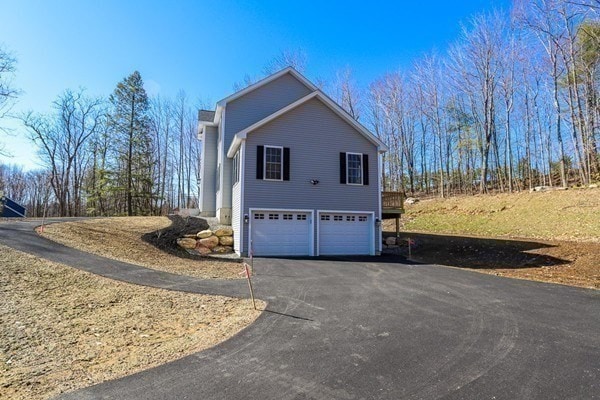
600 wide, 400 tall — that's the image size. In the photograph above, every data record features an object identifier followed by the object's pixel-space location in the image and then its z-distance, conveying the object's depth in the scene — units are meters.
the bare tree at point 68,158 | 33.56
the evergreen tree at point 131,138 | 27.73
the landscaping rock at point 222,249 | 14.96
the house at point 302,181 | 14.43
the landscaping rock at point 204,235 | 15.34
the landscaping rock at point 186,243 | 14.91
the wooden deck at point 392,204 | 17.61
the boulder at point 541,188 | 21.53
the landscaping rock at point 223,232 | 15.35
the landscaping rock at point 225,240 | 15.25
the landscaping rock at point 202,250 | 14.80
